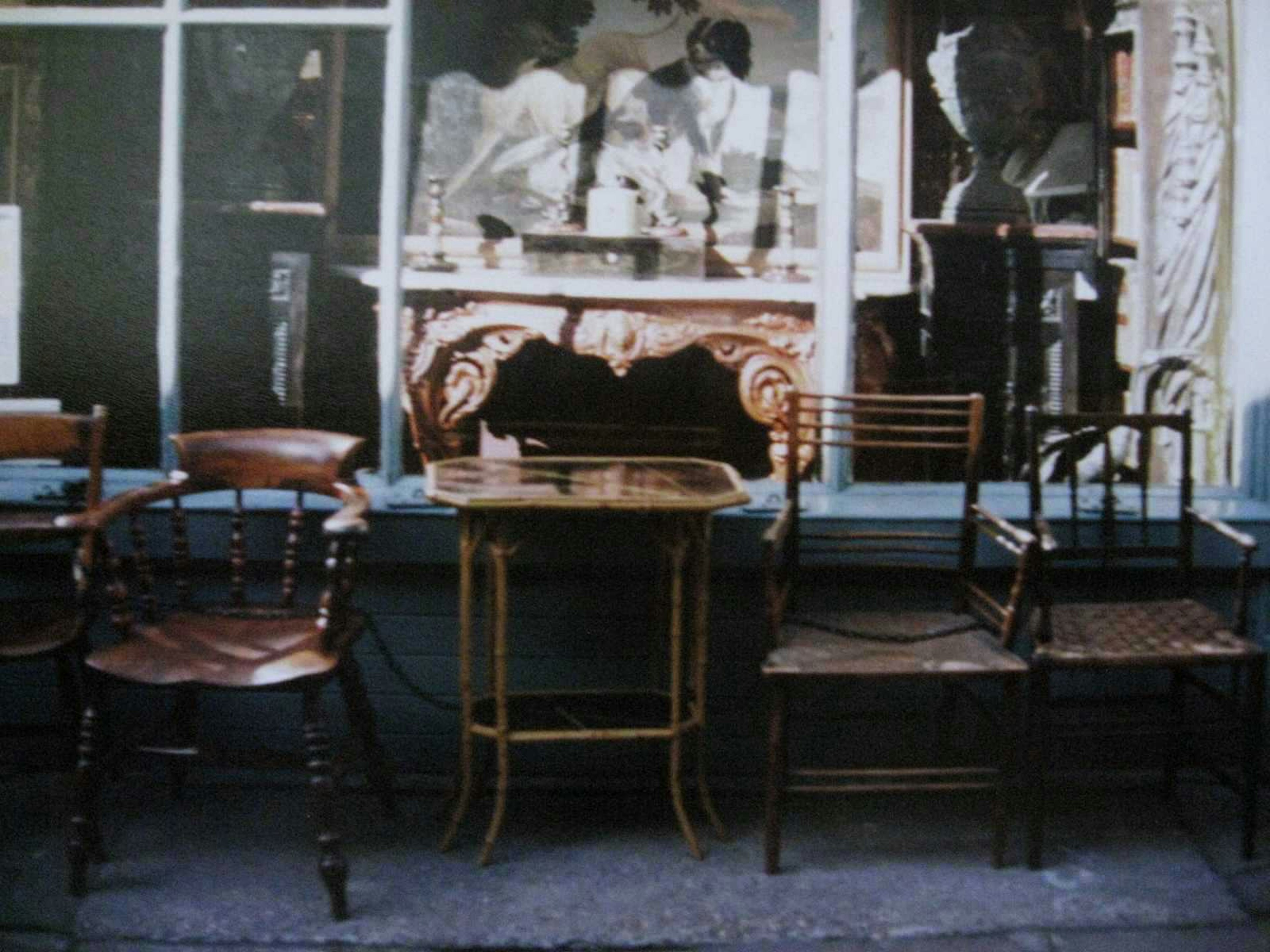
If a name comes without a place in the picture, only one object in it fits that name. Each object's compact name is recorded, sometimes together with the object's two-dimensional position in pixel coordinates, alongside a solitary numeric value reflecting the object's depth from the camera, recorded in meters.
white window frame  4.17
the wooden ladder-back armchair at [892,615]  3.56
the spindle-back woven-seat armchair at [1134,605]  3.62
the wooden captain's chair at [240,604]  3.33
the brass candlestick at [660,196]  4.86
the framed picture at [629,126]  4.74
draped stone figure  4.27
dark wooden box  4.51
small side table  3.49
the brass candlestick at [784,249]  4.54
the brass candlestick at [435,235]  4.45
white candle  4.67
